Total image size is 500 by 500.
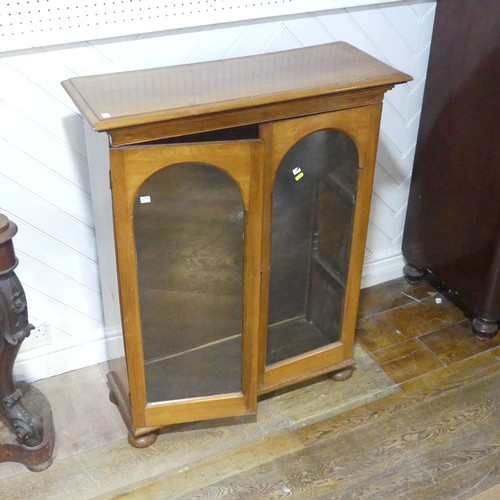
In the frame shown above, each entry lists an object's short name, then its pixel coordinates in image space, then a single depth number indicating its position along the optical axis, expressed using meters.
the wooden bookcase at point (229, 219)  1.56
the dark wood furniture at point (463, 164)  2.04
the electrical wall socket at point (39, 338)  2.11
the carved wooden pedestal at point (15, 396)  1.67
